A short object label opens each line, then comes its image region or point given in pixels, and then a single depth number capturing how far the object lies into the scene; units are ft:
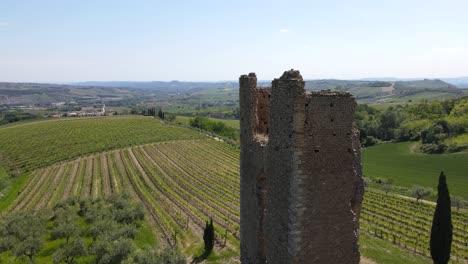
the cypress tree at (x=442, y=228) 83.15
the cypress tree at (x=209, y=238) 104.99
